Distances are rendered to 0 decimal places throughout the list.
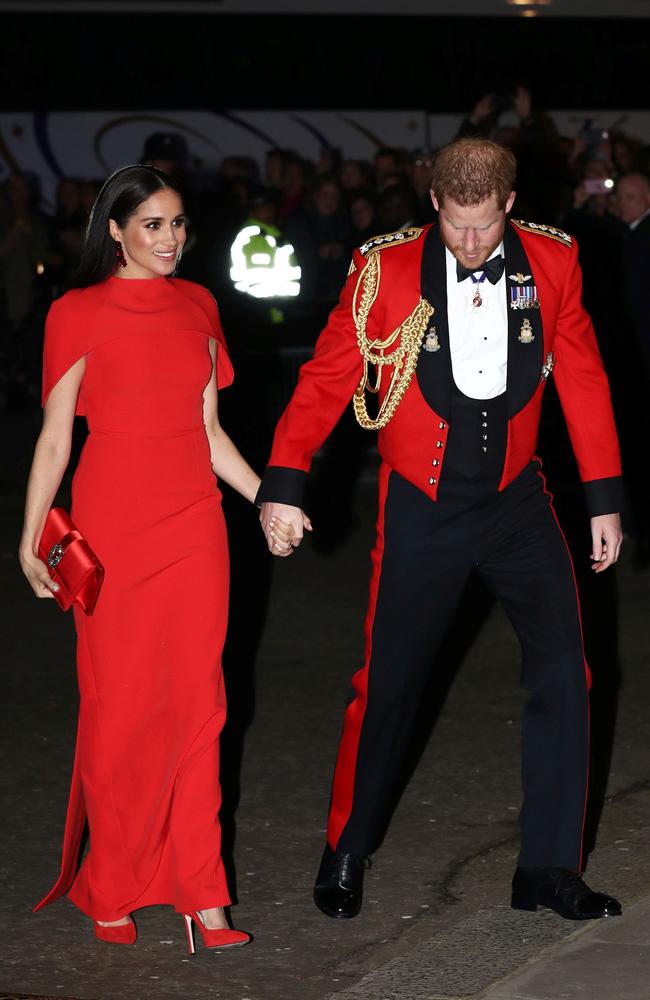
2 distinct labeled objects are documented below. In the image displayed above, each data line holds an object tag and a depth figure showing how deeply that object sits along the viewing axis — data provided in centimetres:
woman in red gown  895
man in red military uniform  880
